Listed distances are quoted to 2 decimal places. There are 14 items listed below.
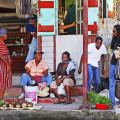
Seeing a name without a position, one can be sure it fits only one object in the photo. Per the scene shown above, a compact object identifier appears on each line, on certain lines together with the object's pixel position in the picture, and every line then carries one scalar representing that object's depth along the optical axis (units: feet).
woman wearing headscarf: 25.55
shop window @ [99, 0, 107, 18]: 29.63
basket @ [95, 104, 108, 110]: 22.50
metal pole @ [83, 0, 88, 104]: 21.99
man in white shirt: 26.58
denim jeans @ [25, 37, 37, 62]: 30.76
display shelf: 38.43
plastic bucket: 25.09
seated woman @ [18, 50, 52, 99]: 26.94
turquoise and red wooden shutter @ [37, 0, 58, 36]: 29.63
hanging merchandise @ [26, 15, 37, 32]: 31.94
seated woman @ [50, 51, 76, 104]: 25.22
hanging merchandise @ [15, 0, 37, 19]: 31.73
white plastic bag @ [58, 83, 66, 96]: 25.93
